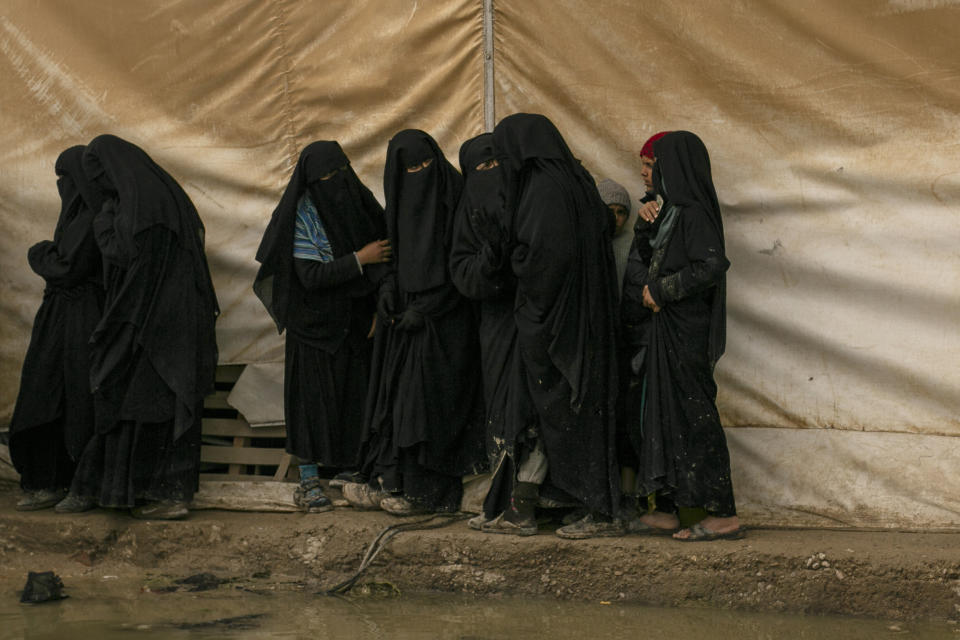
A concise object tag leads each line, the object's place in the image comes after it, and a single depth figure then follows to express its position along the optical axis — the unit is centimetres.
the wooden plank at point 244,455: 981
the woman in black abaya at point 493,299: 801
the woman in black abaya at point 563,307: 786
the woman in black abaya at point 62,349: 922
